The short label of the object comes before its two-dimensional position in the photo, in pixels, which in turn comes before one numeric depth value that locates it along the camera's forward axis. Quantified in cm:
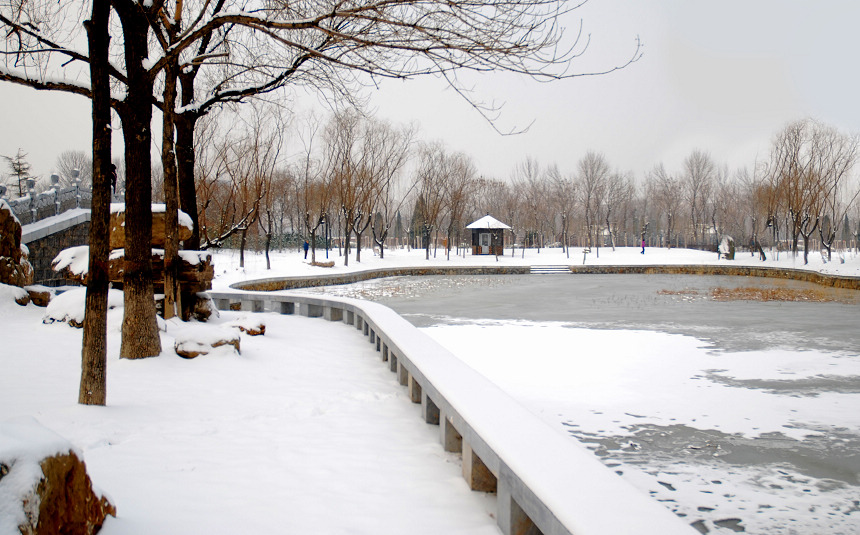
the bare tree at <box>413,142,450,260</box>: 4581
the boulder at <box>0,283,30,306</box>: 962
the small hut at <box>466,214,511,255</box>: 5122
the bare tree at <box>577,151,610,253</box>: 6022
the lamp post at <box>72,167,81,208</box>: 1934
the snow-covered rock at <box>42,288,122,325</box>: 837
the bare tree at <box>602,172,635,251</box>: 6568
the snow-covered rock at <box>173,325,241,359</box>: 673
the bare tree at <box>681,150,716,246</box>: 6575
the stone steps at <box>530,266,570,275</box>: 3833
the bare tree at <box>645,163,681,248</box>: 6769
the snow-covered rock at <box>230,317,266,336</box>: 866
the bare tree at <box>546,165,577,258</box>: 6212
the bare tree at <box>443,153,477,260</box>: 4631
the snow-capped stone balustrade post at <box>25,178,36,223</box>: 1692
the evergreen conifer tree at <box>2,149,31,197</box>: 3538
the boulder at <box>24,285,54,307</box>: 1023
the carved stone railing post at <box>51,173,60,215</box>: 1822
